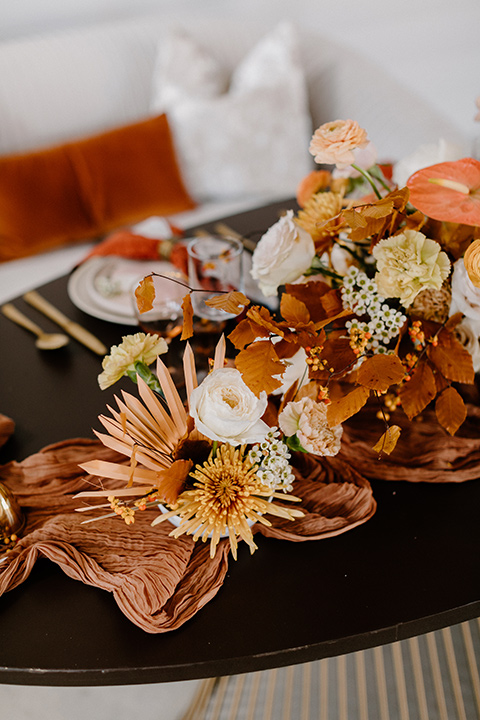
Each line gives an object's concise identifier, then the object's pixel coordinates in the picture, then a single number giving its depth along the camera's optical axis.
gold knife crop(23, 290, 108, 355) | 1.02
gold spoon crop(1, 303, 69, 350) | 1.02
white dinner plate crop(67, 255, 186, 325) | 1.09
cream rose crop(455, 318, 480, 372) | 0.75
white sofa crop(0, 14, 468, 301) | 1.94
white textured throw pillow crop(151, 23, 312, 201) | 2.02
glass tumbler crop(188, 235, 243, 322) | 0.95
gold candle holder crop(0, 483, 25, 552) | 0.70
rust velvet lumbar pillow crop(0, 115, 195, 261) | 1.80
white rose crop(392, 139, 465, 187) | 0.95
